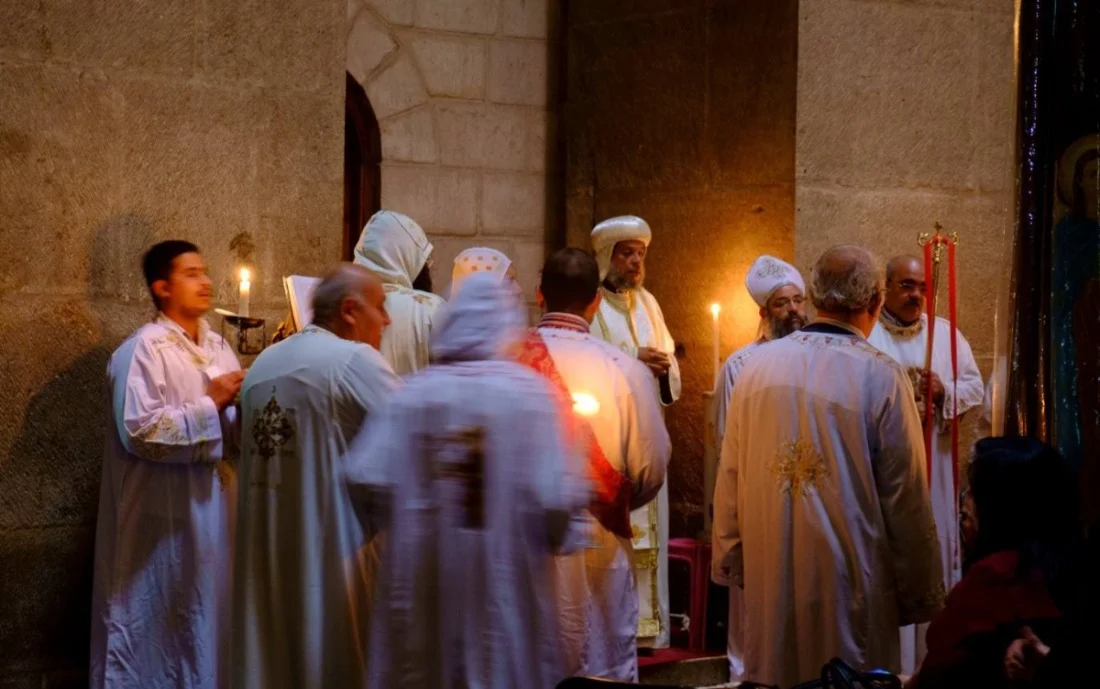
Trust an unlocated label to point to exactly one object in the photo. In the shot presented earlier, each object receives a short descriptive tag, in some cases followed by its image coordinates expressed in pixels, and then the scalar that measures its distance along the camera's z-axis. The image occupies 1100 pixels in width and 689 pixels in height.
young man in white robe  5.87
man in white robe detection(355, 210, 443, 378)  6.30
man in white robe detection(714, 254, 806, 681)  7.27
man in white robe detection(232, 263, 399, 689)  5.03
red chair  7.58
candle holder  6.01
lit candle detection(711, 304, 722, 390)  7.51
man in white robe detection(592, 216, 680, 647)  7.28
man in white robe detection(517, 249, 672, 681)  4.97
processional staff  5.76
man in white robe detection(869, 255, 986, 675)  6.90
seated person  3.36
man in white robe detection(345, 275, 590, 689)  3.95
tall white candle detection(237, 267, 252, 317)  5.98
